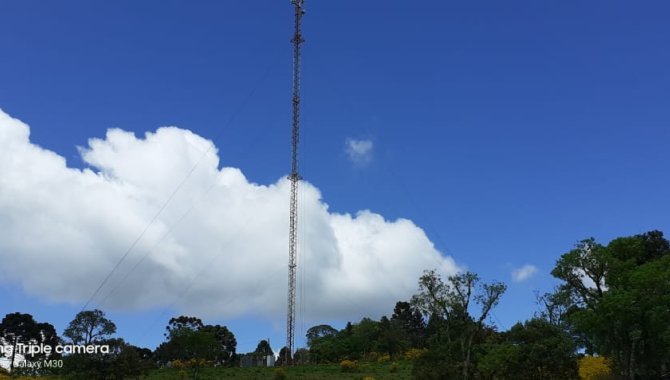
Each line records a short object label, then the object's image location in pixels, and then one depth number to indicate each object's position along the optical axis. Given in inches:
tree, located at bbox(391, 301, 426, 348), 5015.3
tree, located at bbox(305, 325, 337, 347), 5027.1
